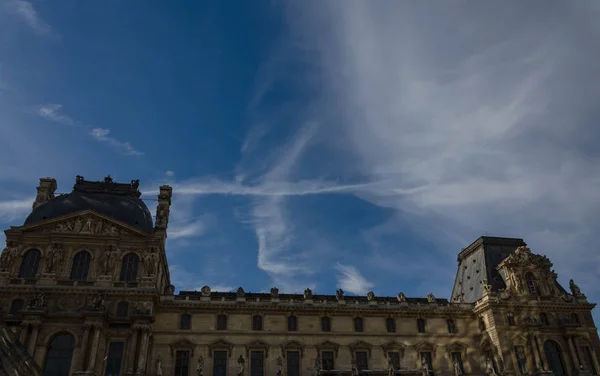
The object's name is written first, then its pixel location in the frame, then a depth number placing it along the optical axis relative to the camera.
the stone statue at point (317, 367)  44.89
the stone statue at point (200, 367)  43.53
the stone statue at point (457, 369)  48.14
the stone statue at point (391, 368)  45.53
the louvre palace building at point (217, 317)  41.84
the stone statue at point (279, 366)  44.85
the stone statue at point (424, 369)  46.59
